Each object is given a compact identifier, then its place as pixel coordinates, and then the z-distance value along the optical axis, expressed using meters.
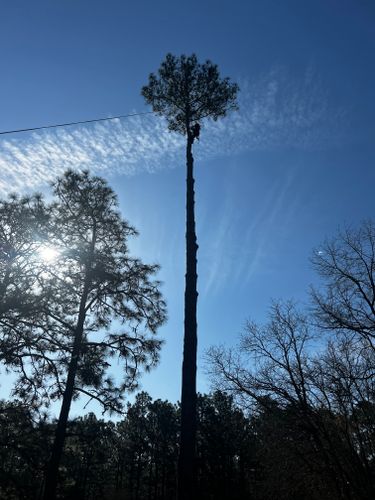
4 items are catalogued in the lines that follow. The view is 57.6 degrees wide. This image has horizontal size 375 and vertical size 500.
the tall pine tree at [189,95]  11.20
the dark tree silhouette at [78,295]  9.28
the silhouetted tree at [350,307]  11.54
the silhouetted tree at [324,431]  9.24
